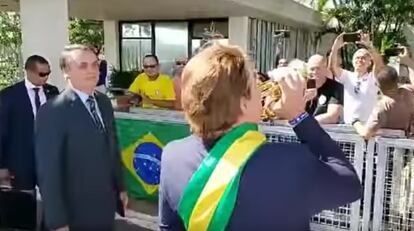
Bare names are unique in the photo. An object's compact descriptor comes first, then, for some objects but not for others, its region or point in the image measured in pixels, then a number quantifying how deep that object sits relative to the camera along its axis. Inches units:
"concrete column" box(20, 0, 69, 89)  236.2
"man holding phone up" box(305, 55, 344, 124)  171.8
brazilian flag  186.4
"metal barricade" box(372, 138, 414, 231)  143.9
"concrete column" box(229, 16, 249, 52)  446.3
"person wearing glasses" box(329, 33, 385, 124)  184.2
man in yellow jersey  229.6
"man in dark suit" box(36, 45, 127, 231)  108.9
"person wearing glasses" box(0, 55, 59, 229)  159.5
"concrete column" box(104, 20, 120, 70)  539.2
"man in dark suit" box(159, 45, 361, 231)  54.2
